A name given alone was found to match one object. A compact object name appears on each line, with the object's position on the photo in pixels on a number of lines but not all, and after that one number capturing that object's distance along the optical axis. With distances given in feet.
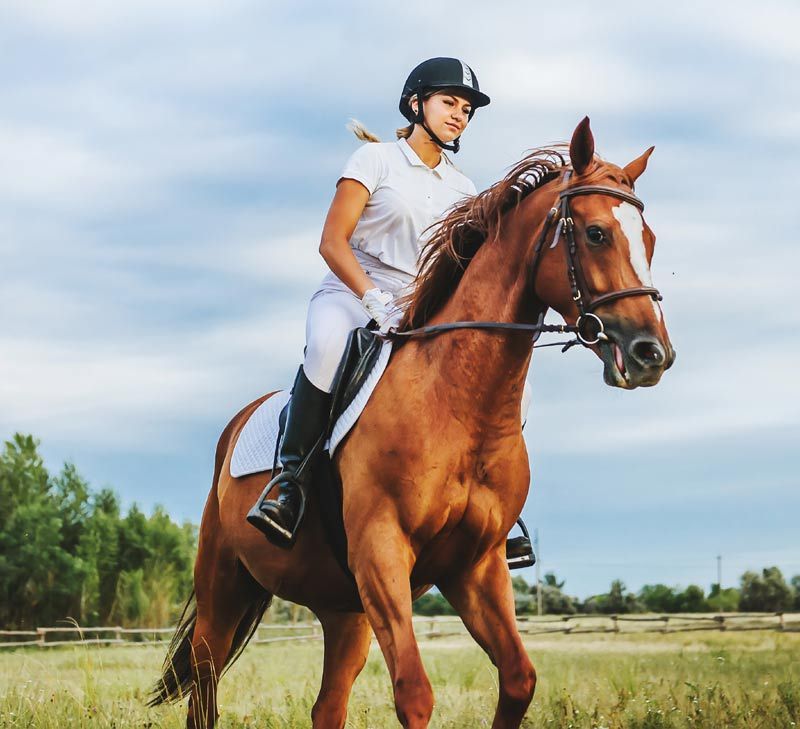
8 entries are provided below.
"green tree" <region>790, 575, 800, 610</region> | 159.94
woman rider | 19.48
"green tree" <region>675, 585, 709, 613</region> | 187.52
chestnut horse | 15.64
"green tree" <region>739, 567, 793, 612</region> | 162.40
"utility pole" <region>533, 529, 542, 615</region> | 185.70
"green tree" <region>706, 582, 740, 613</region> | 194.58
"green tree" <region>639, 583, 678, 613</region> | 182.19
